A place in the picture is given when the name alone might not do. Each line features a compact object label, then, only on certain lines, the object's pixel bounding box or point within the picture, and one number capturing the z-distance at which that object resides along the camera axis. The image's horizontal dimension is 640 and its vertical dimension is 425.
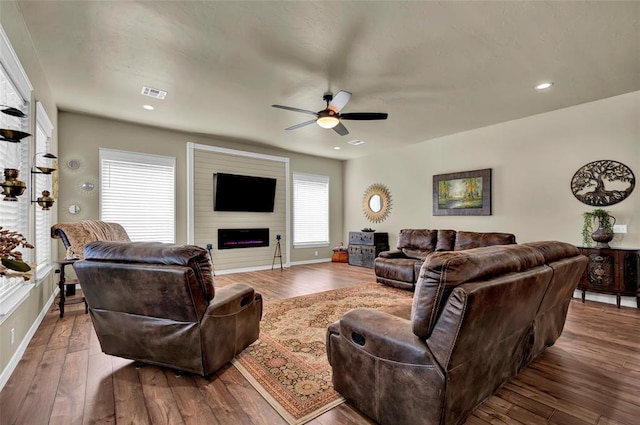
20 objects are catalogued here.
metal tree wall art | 4.10
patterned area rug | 1.96
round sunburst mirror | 7.39
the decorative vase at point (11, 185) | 1.94
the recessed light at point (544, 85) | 3.75
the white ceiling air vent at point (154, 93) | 3.90
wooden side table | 3.55
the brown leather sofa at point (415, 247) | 4.83
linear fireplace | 6.35
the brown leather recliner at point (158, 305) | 2.03
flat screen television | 6.24
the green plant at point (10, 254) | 1.15
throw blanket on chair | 3.54
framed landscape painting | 5.52
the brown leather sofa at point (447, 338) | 1.44
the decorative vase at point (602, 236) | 4.00
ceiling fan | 3.62
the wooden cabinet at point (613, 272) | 3.81
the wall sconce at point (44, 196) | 2.94
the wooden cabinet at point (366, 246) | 7.08
